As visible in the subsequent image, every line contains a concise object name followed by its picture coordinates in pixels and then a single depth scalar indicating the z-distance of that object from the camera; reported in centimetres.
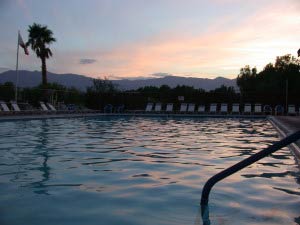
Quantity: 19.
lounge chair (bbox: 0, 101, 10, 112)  1299
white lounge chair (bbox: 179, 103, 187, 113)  1761
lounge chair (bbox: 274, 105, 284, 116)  1645
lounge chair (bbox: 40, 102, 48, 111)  1478
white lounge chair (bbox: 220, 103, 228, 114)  1697
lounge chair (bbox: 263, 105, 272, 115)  1685
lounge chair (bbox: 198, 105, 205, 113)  1753
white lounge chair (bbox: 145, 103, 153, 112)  1778
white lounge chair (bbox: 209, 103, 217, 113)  1736
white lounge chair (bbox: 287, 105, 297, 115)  1608
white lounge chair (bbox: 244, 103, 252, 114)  1681
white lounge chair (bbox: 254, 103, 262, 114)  1666
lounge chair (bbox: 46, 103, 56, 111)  1526
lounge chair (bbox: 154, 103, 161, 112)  1766
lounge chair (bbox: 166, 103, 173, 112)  1773
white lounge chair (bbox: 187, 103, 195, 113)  1753
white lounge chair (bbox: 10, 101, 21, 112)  1346
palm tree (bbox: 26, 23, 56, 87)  2243
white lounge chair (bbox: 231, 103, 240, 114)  1707
